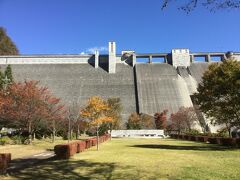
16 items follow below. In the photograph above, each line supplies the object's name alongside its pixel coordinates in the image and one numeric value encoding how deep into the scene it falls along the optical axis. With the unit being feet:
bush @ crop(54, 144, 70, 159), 42.05
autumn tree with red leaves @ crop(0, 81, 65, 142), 76.99
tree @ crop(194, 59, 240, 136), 59.29
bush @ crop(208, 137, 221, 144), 78.65
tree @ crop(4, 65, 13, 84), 134.75
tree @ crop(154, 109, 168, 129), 167.27
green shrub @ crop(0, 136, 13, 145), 68.83
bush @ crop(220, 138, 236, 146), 67.29
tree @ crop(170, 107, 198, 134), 159.36
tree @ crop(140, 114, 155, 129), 166.33
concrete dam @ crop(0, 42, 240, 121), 190.13
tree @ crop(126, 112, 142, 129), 163.97
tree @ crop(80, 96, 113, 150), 64.13
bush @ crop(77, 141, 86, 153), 51.02
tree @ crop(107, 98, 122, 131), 149.48
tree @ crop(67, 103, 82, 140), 117.48
